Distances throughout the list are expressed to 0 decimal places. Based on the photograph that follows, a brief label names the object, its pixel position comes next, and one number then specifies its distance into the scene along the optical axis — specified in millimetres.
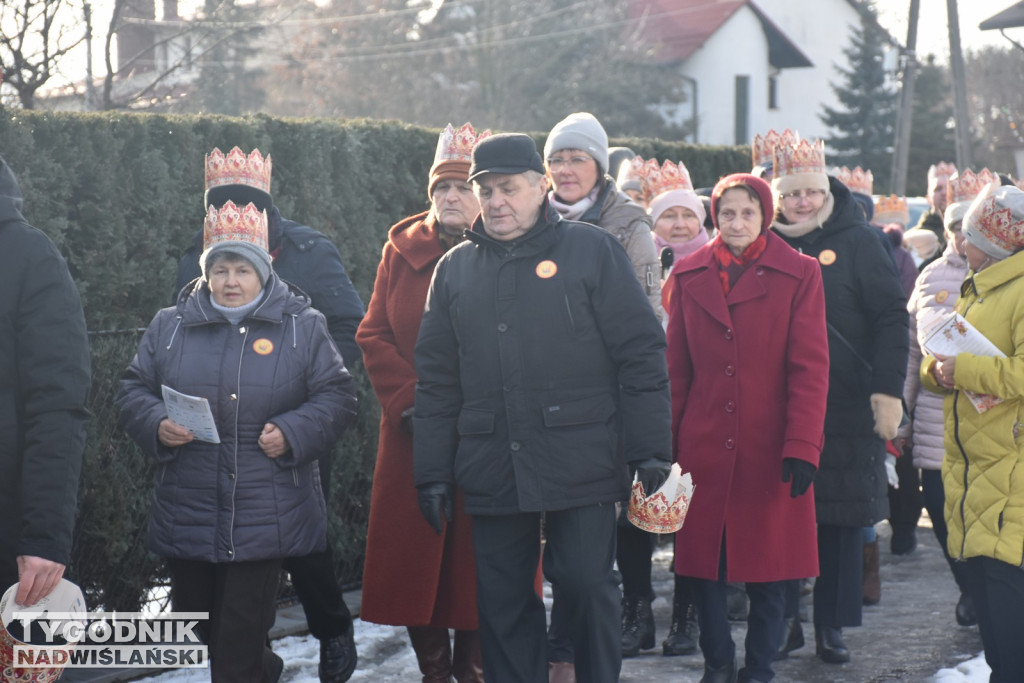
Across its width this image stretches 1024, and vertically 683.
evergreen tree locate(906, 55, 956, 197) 42500
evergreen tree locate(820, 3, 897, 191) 43062
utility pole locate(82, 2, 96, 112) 10594
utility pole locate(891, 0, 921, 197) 25219
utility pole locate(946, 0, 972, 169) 25062
